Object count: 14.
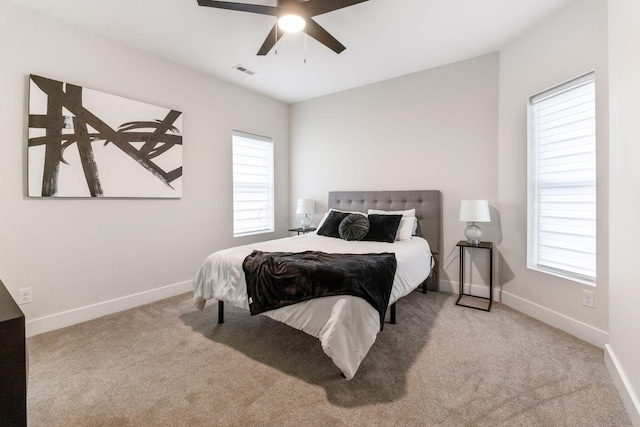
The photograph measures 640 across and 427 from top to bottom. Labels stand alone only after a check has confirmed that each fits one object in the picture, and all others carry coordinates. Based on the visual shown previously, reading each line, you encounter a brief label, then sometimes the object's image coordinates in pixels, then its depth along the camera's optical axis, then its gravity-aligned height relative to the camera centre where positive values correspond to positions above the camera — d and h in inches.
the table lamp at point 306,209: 178.5 +3.0
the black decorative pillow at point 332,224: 145.9 -5.3
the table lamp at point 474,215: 120.6 -0.7
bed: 70.7 -21.7
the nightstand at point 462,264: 121.5 -22.5
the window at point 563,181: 96.1 +11.5
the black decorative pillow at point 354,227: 134.3 -6.4
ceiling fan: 79.6 +57.9
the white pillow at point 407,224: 134.6 -5.0
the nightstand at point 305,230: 175.9 -9.8
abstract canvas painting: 99.3 +27.4
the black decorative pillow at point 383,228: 130.7 -6.6
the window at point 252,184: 169.9 +18.5
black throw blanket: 75.2 -17.8
